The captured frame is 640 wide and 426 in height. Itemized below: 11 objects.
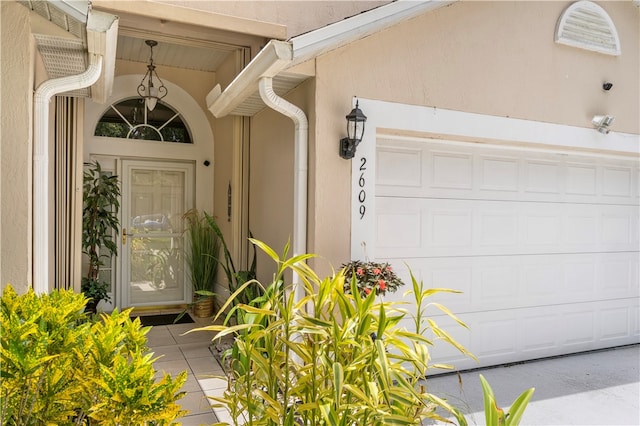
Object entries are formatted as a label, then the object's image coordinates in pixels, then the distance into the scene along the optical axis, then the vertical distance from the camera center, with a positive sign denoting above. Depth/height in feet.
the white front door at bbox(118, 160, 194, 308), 23.44 -1.57
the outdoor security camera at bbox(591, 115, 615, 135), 16.78 +3.15
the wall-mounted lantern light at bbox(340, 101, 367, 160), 12.91 +2.04
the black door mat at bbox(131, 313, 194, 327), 21.43 -5.71
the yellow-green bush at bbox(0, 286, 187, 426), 4.73 -1.88
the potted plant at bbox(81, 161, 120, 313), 20.83 -0.98
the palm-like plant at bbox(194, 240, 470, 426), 5.82 -2.30
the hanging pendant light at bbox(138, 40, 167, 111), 22.49 +5.80
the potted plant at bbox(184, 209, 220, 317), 22.93 -2.98
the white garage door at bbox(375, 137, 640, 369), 15.12 -1.22
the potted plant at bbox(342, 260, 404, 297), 12.01 -1.96
